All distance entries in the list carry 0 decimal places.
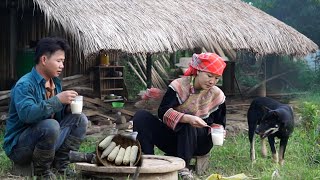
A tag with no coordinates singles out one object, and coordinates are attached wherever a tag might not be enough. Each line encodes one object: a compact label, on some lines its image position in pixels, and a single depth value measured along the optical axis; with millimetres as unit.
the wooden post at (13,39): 10219
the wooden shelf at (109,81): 12641
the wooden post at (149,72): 12808
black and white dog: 6520
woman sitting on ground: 5332
